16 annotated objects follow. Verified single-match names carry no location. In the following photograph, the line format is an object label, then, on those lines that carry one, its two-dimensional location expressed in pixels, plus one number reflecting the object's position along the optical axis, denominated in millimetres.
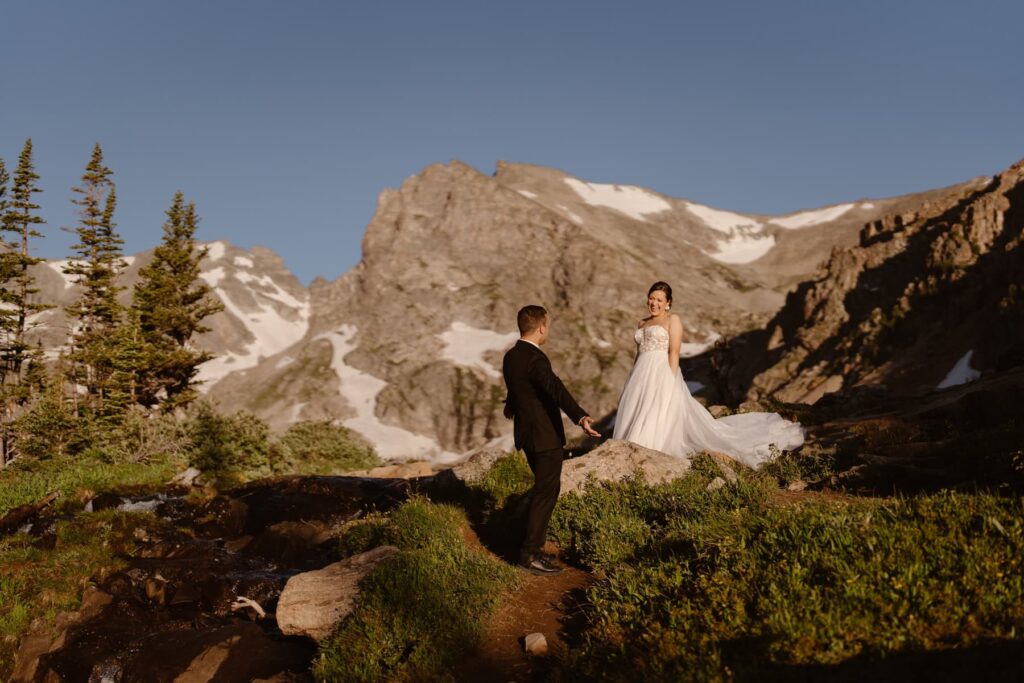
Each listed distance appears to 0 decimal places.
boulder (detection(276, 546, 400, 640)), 8227
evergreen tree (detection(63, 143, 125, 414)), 34000
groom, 8680
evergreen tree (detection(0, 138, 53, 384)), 30703
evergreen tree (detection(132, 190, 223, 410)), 39219
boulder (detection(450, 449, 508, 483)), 13860
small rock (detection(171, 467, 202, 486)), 20706
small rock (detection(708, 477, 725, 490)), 9688
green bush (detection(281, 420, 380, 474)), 29391
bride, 12594
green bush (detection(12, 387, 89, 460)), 22859
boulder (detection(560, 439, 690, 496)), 10695
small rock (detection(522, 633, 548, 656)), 6879
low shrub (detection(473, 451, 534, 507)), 12276
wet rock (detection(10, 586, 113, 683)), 9680
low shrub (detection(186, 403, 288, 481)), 23875
